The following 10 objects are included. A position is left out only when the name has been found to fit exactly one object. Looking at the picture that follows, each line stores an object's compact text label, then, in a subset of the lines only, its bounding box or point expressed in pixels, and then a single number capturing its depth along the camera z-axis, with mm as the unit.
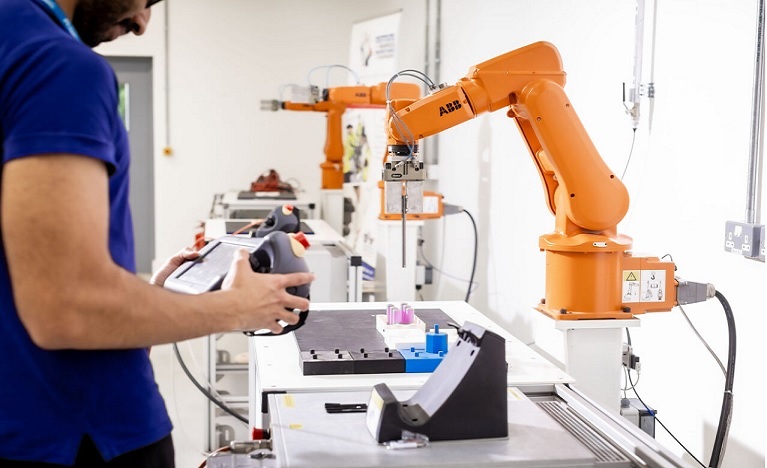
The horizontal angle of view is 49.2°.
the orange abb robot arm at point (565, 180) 1790
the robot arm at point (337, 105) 4328
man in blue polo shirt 889
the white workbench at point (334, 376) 1551
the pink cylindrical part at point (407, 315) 1917
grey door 7129
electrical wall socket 2014
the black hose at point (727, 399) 1847
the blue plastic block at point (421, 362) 1659
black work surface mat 1812
